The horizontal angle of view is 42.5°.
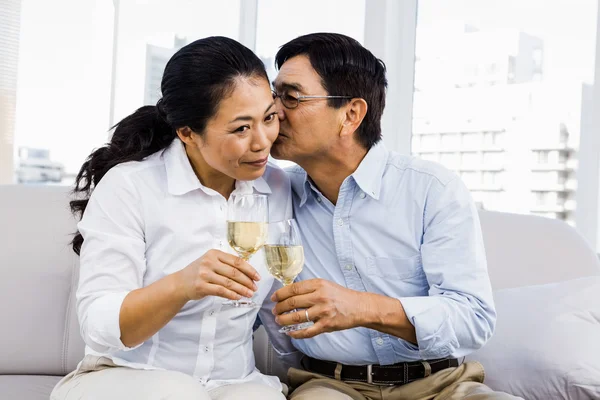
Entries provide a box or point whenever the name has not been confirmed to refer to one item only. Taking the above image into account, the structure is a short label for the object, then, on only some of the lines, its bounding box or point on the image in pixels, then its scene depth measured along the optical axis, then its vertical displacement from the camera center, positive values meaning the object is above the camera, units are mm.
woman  1676 -81
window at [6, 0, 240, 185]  4965 +782
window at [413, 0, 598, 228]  3223 +571
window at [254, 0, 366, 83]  4105 +1008
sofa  2238 -224
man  1868 -76
